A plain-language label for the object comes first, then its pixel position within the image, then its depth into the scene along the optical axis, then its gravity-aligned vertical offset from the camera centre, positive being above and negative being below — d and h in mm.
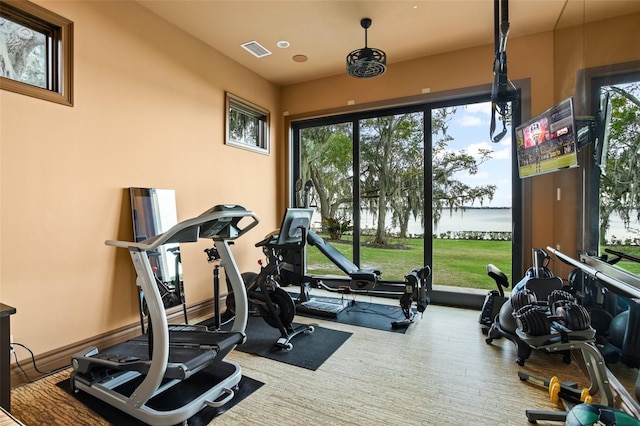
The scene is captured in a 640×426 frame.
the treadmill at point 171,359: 1970 -1073
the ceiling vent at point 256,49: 4215 +2330
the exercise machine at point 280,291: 3188 -872
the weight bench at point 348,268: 3936 -783
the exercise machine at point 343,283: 3695 -975
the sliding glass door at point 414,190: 4426 +334
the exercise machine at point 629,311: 1976 -730
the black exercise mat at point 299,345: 2836 -1384
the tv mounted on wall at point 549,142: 2820 +712
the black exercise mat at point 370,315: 3682 -1395
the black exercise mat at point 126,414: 2007 -1375
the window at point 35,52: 2494 +1400
